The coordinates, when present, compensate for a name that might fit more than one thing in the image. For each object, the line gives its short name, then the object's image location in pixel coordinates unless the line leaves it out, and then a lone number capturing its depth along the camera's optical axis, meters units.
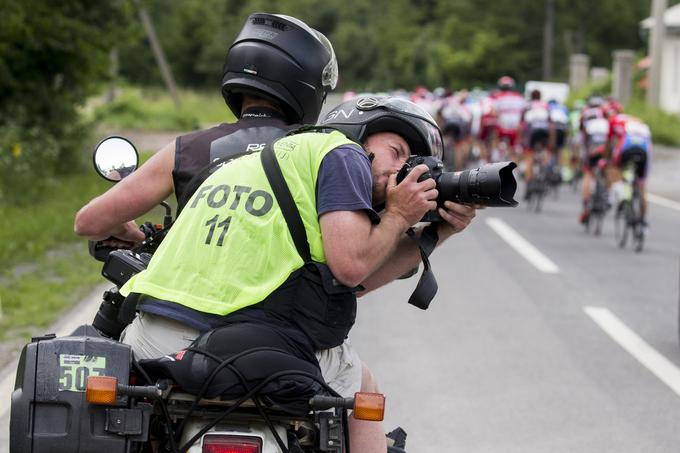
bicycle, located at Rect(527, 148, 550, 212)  22.30
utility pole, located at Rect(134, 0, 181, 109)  37.04
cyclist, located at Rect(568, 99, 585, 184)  27.47
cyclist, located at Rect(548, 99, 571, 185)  24.05
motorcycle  3.47
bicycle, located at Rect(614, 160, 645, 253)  16.72
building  66.75
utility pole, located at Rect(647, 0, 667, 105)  36.50
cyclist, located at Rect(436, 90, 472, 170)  28.92
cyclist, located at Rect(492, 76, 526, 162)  27.41
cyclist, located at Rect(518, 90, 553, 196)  23.69
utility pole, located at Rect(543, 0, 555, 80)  103.94
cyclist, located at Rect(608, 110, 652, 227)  16.91
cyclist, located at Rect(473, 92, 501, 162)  29.33
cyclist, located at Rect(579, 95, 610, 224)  18.98
